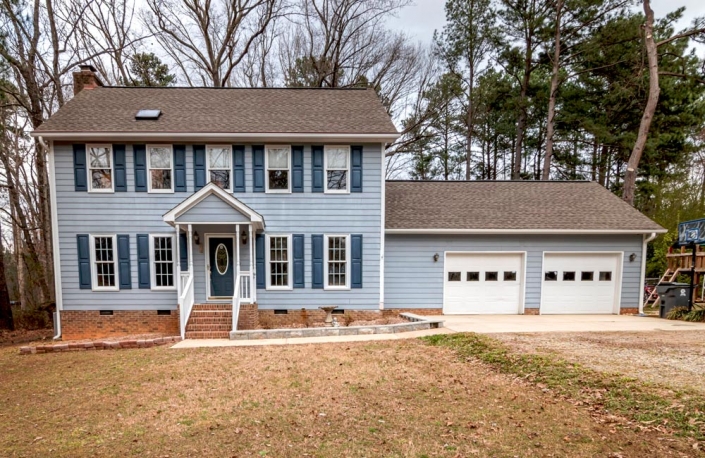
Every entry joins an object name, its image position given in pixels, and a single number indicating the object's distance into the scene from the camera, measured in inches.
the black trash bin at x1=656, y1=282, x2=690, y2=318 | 399.2
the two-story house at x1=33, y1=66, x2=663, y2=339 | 377.1
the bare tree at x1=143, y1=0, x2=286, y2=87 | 668.1
